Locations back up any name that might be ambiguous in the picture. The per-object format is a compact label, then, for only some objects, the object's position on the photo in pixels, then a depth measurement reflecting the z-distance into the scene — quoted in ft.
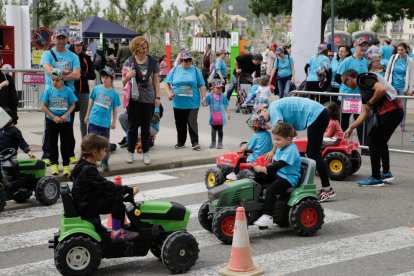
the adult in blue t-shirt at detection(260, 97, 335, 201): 29.07
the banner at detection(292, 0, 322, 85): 55.06
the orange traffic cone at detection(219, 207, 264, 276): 20.83
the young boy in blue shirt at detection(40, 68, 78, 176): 34.63
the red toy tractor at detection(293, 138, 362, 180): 36.04
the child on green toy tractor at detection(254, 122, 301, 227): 25.40
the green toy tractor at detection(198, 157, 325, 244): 25.11
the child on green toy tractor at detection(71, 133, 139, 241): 20.88
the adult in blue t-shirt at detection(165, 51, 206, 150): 44.50
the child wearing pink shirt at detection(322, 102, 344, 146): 36.63
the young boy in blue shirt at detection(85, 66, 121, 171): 37.01
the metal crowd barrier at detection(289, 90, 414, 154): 44.98
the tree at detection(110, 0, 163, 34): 194.39
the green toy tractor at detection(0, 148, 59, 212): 29.94
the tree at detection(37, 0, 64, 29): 136.56
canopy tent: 118.83
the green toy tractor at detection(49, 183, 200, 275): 20.29
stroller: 68.00
